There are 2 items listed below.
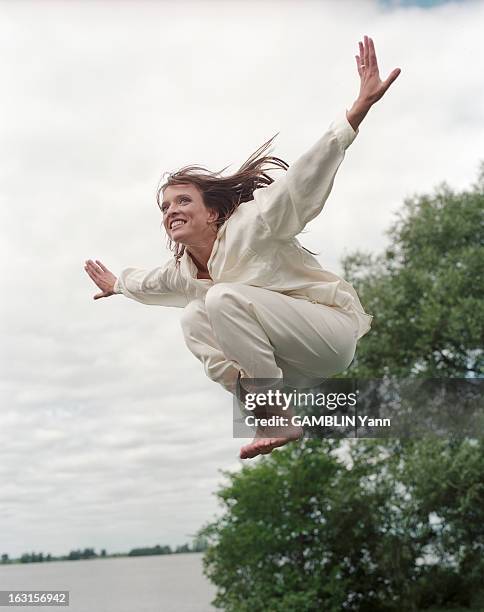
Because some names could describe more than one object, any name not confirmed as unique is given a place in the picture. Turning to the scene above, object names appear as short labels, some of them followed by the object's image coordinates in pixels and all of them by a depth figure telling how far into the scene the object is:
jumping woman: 2.55
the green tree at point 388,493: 10.59
